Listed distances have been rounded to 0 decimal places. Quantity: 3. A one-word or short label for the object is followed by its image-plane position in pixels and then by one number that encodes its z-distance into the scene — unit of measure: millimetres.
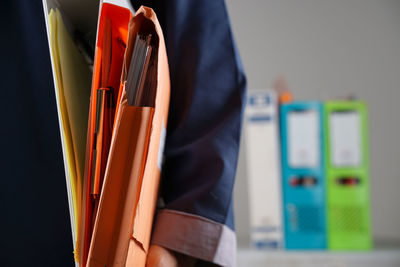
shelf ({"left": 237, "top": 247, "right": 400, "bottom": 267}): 1511
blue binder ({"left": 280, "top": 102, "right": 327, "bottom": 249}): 1662
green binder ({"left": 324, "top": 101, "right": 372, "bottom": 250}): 1647
